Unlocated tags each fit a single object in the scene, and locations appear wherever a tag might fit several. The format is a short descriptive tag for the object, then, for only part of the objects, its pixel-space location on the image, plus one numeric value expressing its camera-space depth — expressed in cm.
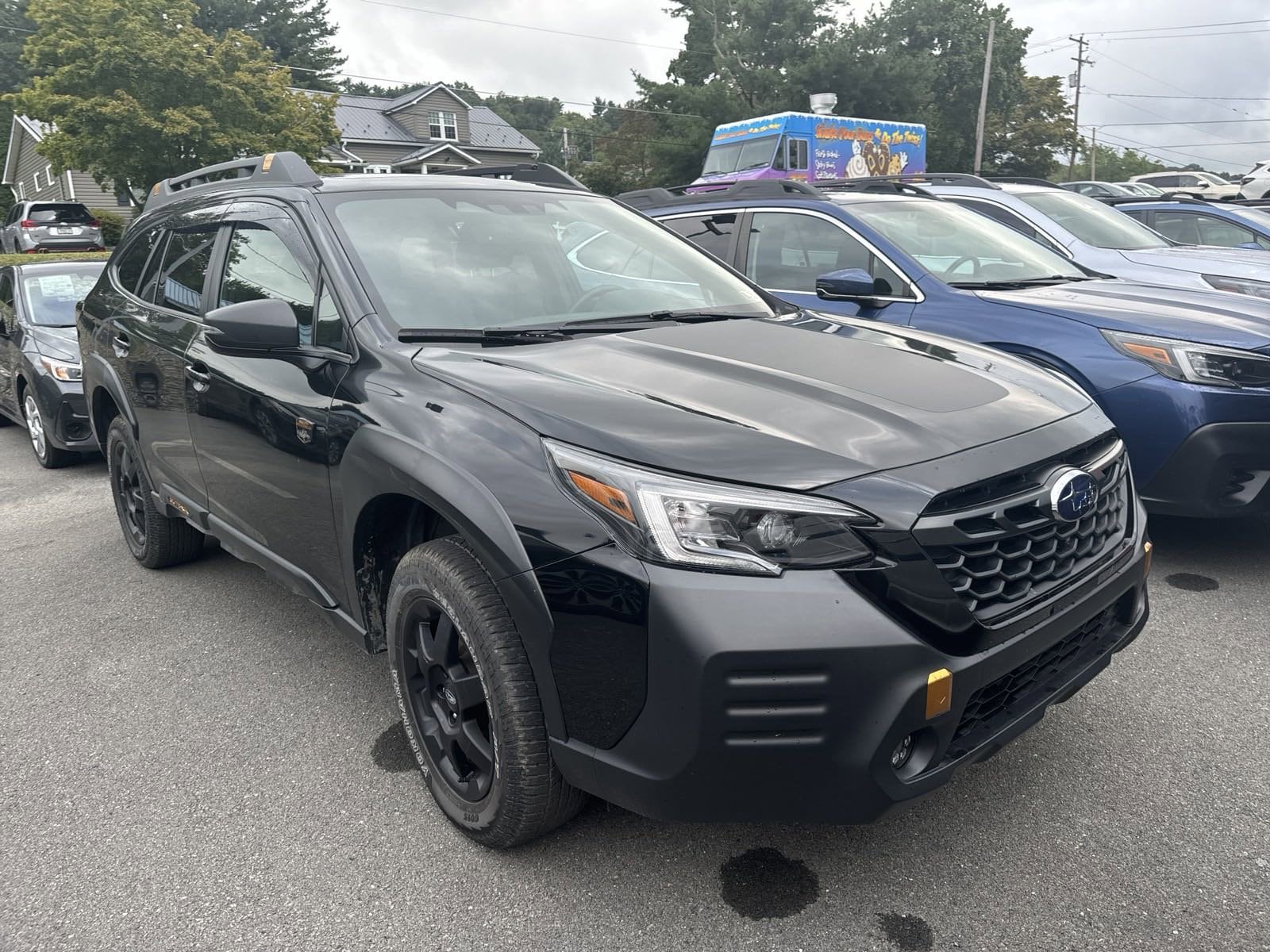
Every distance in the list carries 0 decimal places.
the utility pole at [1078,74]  6253
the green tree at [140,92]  2250
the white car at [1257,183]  2754
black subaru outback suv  193
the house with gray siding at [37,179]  4059
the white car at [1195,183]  3222
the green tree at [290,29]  5156
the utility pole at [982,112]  4111
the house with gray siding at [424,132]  4744
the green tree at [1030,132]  5538
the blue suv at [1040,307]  388
